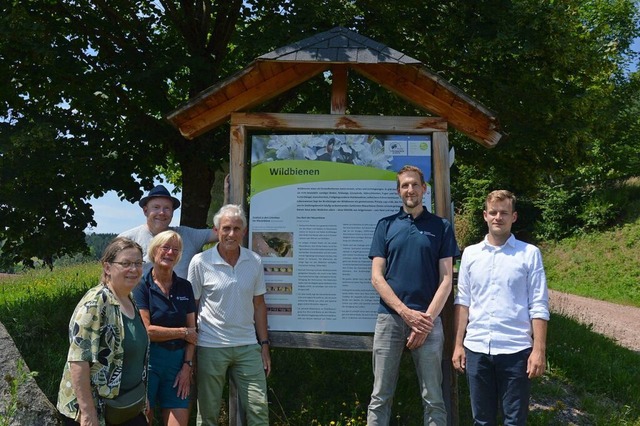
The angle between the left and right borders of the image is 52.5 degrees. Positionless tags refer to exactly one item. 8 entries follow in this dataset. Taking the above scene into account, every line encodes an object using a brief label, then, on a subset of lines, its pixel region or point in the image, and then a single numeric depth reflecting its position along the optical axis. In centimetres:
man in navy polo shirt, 473
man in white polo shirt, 473
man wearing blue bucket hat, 500
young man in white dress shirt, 442
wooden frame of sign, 548
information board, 550
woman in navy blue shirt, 442
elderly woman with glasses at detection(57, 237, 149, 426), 352
